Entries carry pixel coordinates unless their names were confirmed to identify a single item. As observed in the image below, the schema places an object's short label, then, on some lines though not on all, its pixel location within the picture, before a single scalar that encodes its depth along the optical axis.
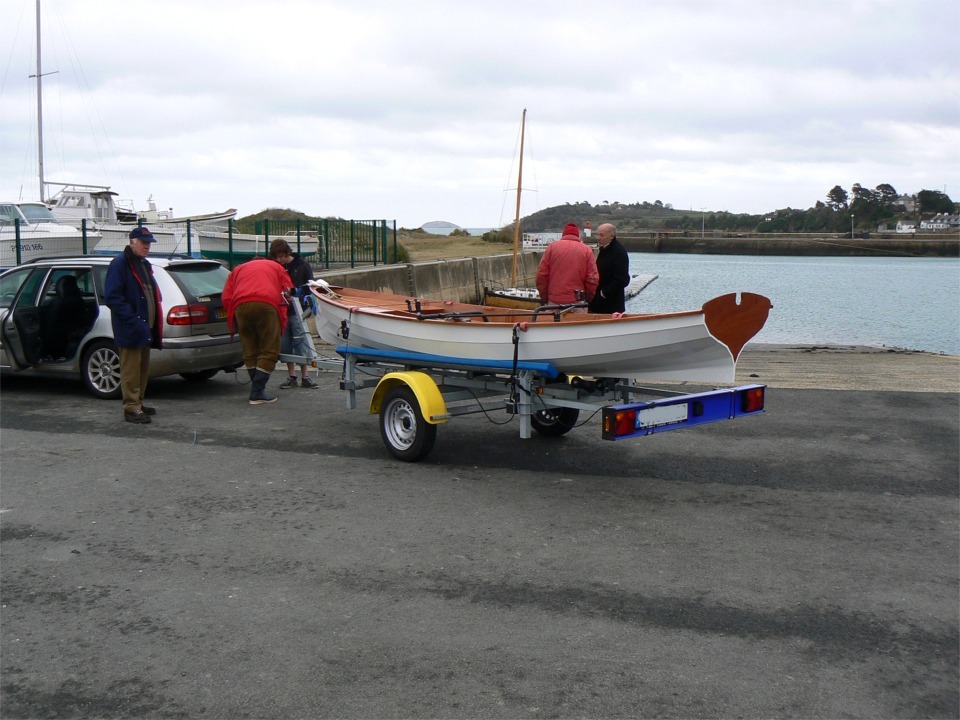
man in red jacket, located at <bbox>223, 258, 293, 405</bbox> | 10.46
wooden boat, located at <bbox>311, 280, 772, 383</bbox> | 6.69
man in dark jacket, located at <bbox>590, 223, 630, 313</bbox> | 9.99
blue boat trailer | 6.89
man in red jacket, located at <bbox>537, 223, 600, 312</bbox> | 9.35
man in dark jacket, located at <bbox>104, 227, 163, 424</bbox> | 9.56
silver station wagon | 10.91
